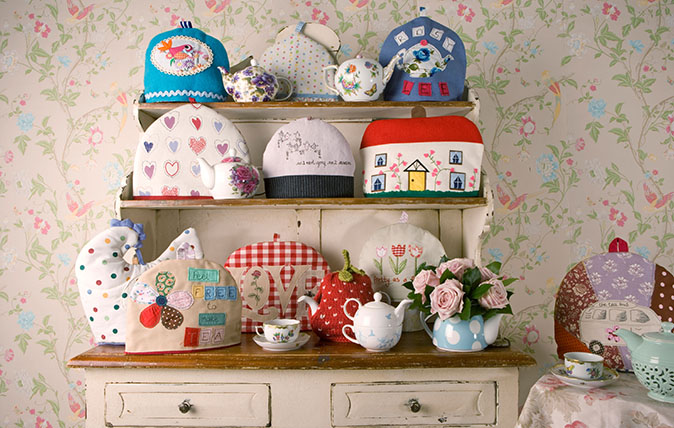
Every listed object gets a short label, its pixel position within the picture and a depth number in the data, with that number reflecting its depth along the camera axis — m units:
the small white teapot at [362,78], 1.64
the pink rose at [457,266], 1.57
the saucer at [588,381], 1.38
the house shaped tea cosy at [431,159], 1.65
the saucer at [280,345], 1.53
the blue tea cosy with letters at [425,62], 1.71
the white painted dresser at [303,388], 1.46
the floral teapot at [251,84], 1.68
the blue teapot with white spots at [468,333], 1.51
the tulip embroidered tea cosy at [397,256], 1.79
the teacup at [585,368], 1.39
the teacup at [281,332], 1.53
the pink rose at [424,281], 1.55
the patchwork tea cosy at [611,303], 1.62
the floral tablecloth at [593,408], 1.27
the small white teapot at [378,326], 1.51
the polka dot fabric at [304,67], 1.79
